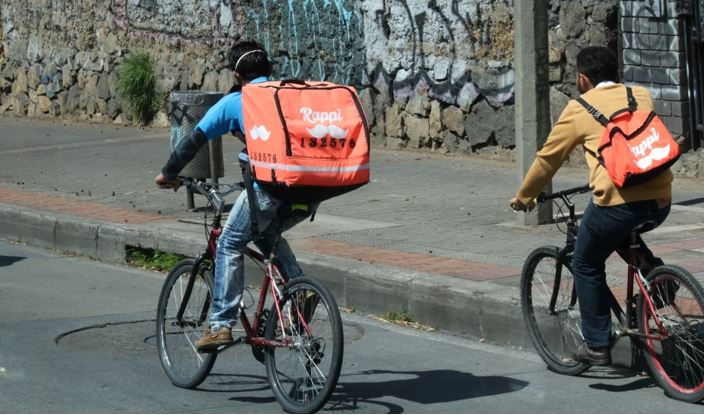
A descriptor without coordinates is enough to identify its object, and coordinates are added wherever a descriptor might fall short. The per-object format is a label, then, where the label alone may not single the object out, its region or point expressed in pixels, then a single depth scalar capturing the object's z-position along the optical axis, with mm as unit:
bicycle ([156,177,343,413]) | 11578
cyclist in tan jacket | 12008
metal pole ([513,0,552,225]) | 21109
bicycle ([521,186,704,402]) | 11898
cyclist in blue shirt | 12211
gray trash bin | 23937
